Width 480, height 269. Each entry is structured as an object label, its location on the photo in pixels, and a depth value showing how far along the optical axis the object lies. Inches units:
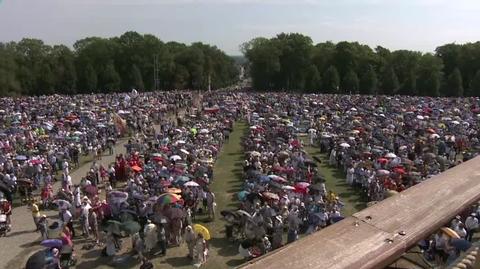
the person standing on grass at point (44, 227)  653.3
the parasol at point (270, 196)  719.1
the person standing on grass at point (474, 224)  384.4
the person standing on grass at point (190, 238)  609.3
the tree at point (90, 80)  3277.6
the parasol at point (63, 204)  701.6
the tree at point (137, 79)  3331.7
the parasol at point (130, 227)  618.5
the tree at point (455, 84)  2876.5
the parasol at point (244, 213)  652.7
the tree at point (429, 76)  2910.9
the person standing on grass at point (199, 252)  598.5
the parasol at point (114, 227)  619.8
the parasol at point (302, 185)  788.7
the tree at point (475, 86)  2760.8
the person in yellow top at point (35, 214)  695.7
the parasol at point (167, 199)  673.6
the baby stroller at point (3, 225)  695.1
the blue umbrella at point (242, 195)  739.7
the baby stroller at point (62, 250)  565.0
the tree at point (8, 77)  3024.1
